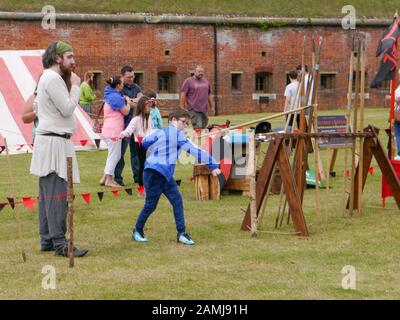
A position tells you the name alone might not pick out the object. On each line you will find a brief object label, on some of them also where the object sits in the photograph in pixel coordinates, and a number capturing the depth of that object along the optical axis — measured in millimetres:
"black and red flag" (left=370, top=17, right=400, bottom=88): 10961
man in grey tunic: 8281
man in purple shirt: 17547
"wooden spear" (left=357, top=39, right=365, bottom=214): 10047
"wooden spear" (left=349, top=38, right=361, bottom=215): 10107
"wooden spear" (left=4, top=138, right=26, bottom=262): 8319
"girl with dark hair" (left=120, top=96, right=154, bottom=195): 12750
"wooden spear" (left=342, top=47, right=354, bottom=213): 10086
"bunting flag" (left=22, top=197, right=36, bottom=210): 9758
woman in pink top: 13312
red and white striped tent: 15704
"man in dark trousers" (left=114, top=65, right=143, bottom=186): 13688
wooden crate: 12289
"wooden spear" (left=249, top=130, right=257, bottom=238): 9359
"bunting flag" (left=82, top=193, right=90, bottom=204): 10333
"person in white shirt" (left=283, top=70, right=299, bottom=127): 15328
